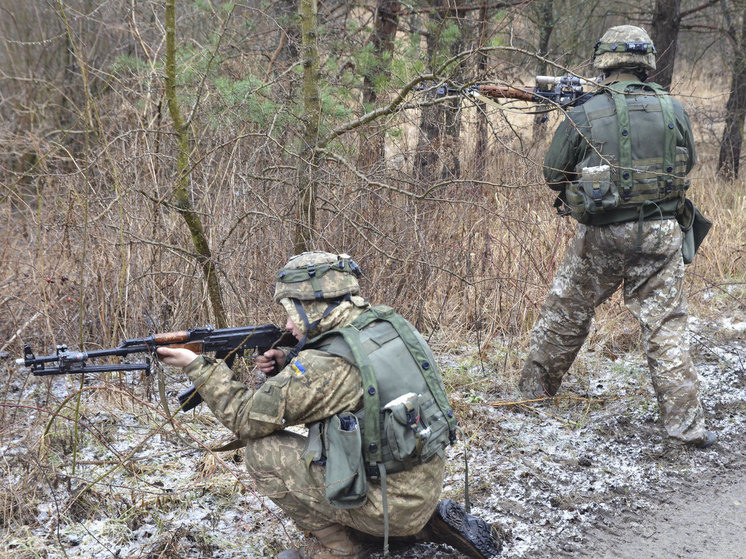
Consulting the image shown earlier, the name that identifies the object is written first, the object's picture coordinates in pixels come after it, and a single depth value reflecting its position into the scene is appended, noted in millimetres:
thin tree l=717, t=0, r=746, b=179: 10188
